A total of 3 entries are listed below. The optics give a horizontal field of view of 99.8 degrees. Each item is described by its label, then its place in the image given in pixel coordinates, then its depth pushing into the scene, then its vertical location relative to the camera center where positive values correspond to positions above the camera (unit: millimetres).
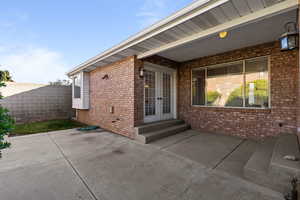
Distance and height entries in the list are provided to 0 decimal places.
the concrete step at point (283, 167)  1773 -957
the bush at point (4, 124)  1440 -264
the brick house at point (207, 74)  2549 +985
